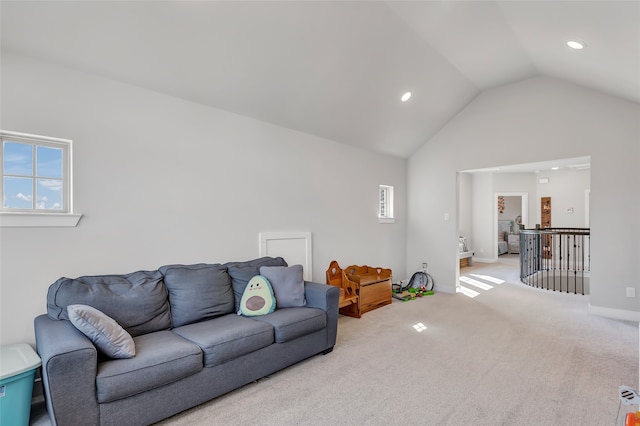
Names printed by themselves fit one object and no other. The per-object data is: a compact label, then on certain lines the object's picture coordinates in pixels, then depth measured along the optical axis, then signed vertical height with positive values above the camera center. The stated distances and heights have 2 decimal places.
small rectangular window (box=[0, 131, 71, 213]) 2.45 +0.30
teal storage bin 1.90 -1.00
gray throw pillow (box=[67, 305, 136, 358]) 2.05 -0.73
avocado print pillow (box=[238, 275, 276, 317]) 3.03 -0.78
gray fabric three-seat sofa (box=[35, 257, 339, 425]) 1.85 -0.90
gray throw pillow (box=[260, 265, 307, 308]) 3.26 -0.70
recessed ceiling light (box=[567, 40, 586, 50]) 3.22 +1.66
